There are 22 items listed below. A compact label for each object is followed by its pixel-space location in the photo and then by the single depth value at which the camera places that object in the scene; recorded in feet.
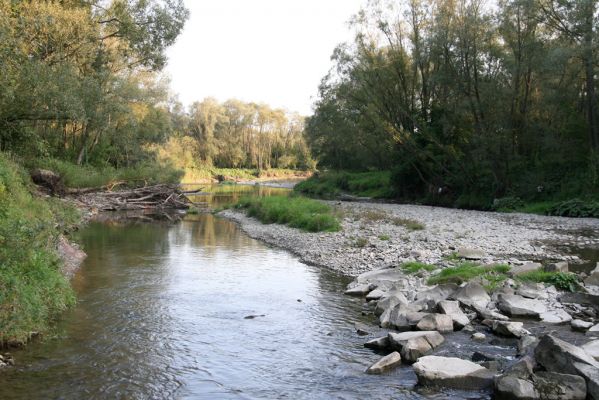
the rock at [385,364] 24.93
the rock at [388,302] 35.54
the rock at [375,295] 39.56
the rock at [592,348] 23.57
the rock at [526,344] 25.48
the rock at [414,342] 26.40
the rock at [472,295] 35.24
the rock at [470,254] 49.83
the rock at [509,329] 29.30
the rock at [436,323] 30.63
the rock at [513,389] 20.65
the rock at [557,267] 41.27
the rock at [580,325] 29.91
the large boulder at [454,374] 22.84
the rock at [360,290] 41.84
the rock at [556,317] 31.48
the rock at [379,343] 28.40
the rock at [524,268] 41.24
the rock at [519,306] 32.94
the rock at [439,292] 36.68
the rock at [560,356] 21.59
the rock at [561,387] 20.35
